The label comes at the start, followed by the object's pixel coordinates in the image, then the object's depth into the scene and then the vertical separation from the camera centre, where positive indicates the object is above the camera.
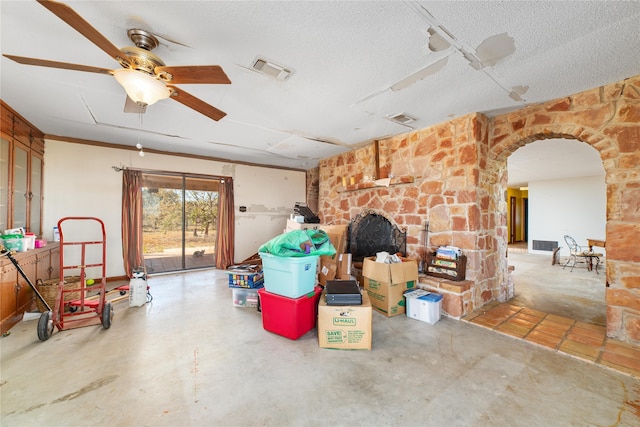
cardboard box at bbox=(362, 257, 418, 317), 3.04 -0.88
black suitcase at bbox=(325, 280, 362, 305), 2.36 -0.79
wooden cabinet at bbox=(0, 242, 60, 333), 2.58 -0.82
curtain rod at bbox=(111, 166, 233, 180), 4.67 +0.83
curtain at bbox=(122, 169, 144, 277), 4.62 -0.16
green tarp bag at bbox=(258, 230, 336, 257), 2.55 -0.35
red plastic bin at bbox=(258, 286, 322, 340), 2.46 -1.04
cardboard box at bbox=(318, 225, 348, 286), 3.73 -0.72
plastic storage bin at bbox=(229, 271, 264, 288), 3.35 -0.92
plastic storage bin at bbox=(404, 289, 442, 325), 2.87 -1.09
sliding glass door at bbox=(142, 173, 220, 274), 6.28 -0.32
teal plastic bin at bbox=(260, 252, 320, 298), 2.47 -0.63
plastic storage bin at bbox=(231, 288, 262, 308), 3.37 -1.16
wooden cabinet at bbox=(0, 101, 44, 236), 2.97 +0.53
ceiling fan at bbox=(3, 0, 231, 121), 1.62 +0.97
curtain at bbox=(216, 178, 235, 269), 5.60 -0.39
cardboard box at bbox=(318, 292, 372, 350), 2.29 -1.06
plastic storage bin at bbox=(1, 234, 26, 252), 2.74 -0.34
